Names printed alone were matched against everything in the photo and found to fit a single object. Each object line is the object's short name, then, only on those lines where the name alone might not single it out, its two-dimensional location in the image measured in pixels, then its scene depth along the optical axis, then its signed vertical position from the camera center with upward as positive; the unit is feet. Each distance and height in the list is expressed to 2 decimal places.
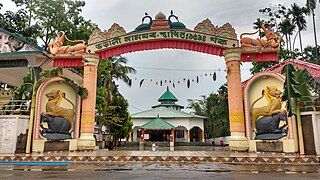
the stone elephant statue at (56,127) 42.64 +1.37
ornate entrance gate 45.42 +14.82
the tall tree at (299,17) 92.73 +38.36
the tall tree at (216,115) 117.82 +9.27
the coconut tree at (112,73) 72.37 +17.24
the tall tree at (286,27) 93.50 +35.55
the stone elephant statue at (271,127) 40.55 +1.29
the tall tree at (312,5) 62.88 +29.80
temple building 116.57 +5.34
